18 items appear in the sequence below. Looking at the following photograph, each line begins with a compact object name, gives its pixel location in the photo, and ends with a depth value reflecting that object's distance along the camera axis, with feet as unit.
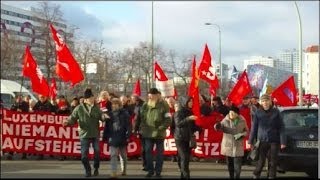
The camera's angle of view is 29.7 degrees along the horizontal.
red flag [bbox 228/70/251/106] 57.11
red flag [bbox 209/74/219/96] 65.36
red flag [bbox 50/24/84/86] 55.26
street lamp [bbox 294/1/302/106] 101.12
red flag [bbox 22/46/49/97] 59.11
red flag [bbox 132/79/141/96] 70.53
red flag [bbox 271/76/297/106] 64.80
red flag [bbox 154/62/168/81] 74.04
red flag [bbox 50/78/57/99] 69.03
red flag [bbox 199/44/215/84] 58.95
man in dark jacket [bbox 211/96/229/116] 50.11
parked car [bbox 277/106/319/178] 38.75
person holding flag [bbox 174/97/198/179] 38.06
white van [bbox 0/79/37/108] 102.55
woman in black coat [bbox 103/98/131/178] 40.08
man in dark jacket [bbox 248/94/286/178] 36.76
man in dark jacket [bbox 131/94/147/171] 40.47
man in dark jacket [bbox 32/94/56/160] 54.19
